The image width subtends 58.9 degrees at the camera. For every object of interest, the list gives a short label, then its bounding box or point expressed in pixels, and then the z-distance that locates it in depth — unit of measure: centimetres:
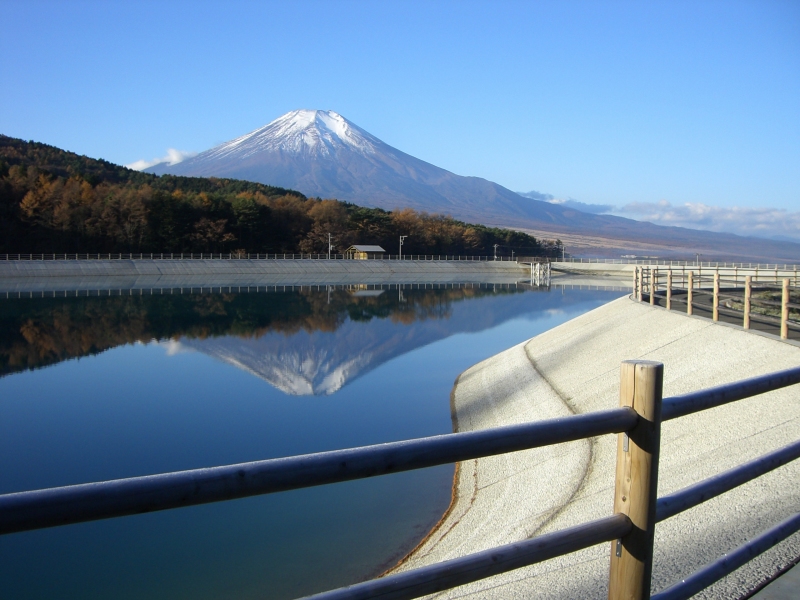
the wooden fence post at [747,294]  1234
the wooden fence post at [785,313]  1095
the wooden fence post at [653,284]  2083
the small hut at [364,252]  8564
